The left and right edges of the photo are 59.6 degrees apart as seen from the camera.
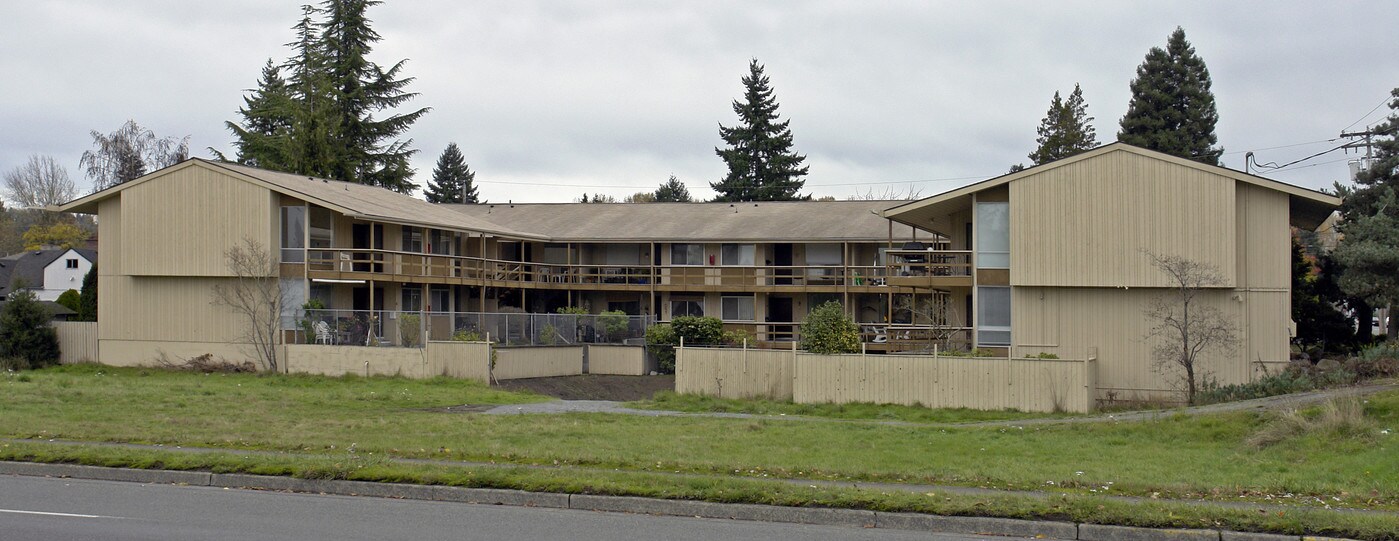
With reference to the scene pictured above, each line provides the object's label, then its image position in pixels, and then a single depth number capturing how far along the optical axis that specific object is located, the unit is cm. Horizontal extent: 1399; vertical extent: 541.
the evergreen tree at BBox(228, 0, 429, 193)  6194
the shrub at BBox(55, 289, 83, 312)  5838
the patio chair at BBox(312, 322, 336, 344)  3916
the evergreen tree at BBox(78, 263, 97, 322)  4969
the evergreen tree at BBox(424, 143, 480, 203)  10556
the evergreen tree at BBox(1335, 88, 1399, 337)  3466
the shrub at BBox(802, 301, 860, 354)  3616
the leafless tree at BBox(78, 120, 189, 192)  8000
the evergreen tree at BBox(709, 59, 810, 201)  8331
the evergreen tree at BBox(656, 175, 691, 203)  10175
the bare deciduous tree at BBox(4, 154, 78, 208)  10400
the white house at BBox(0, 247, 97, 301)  7750
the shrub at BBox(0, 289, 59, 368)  4078
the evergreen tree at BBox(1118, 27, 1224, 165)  6184
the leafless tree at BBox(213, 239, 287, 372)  3941
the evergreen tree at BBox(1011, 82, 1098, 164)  7106
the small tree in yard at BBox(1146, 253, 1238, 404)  3044
